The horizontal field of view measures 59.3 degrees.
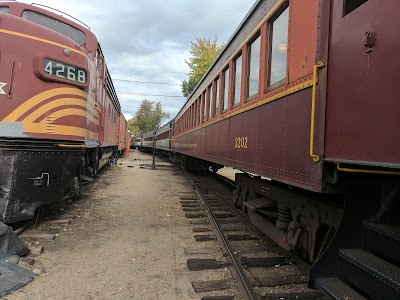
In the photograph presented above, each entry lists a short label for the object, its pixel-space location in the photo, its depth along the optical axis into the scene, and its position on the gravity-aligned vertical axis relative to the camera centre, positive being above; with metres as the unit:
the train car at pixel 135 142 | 50.09 +0.11
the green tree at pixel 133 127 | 89.94 +4.25
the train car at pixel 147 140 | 34.59 +0.36
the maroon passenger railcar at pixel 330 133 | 2.01 +0.13
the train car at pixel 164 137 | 21.39 +0.48
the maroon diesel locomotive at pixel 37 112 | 4.69 +0.38
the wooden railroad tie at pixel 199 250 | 4.46 -1.34
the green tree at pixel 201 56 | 35.27 +9.08
